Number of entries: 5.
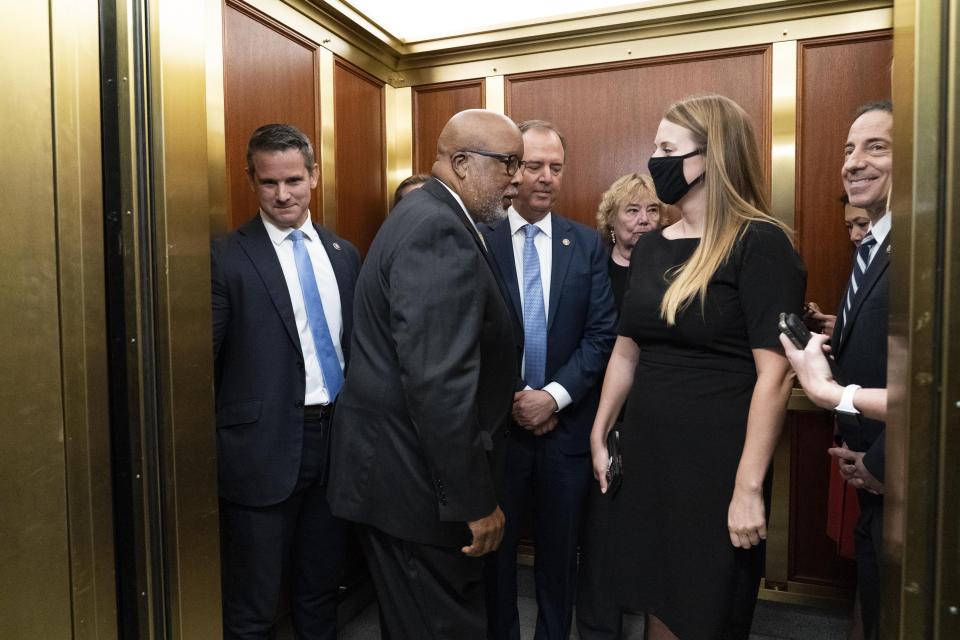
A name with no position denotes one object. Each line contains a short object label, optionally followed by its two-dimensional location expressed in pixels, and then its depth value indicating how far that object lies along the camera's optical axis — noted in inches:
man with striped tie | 52.9
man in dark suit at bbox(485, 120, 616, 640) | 89.0
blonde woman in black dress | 60.4
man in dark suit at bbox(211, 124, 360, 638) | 76.7
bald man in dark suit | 55.3
